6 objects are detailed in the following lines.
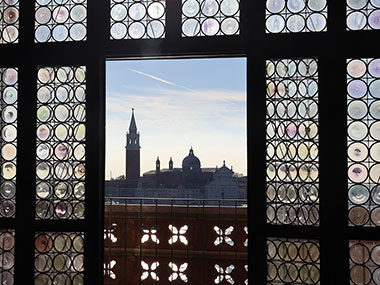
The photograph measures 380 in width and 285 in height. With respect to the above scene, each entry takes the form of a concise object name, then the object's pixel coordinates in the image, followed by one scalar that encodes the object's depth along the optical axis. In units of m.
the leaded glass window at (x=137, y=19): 2.84
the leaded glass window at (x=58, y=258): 2.87
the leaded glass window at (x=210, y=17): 2.75
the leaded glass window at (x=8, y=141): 2.96
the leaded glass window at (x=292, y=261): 2.60
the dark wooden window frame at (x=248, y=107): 2.56
